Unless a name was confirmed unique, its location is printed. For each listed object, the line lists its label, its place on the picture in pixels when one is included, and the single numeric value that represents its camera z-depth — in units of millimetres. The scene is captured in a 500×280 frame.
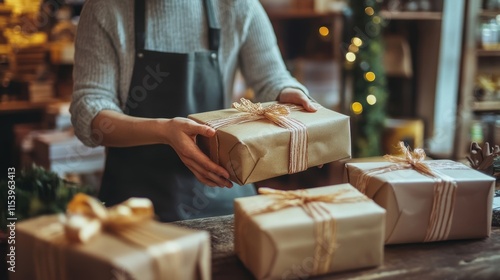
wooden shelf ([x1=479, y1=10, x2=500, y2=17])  4754
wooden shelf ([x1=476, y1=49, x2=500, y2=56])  4805
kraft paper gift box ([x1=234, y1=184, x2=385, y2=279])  996
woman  1625
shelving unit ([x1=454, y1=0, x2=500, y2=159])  4695
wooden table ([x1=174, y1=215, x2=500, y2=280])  1082
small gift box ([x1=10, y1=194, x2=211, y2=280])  791
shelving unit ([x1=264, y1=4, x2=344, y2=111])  4809
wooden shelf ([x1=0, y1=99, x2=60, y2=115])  4473
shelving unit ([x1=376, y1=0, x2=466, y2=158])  4879
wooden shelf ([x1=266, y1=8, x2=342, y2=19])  4805
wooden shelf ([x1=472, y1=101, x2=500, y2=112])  4926
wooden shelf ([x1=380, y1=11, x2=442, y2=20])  4703
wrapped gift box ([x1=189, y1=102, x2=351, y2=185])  1225
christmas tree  4473
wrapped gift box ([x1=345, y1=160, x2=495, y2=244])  1179
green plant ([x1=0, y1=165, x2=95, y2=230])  1090
